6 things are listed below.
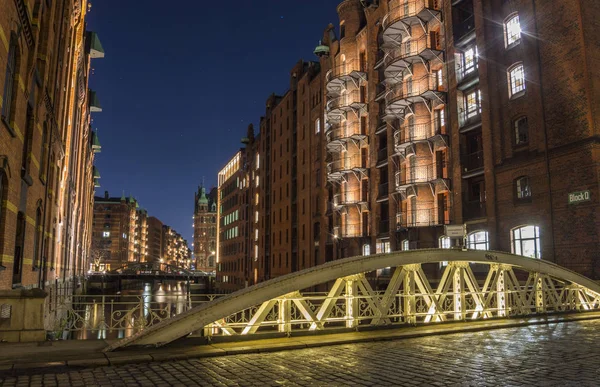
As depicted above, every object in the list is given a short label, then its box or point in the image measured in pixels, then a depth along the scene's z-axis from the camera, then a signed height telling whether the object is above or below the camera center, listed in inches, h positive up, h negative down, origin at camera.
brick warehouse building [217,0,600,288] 863.1 +314.0
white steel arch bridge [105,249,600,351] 397.7 -27.2
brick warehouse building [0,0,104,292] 511.8 +185.3
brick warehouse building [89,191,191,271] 5344.5 +388.8
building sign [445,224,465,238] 589.3 +43.7
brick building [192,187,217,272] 6422.2 +527.4
